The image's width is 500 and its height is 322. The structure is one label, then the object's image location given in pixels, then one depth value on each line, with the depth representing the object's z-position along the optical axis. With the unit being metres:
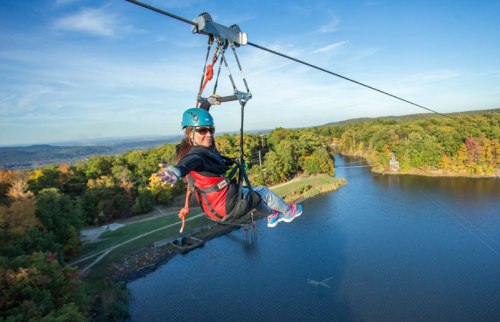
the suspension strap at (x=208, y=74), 3.17
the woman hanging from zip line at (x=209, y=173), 2.49
